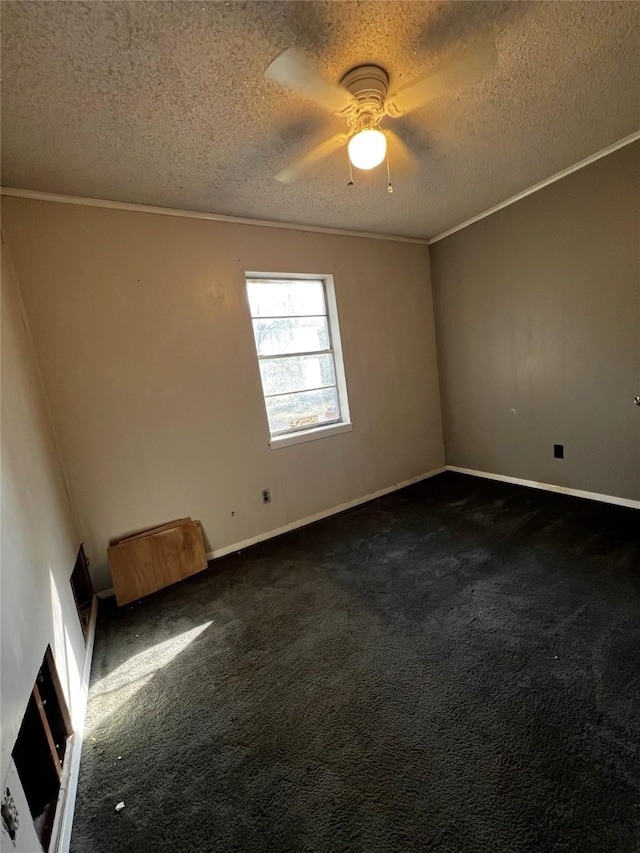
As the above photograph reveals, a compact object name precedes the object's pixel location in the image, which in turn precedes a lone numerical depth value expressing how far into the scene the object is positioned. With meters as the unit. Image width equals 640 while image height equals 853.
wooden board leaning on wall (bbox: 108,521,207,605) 2.30
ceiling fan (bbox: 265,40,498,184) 1.16
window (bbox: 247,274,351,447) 3.00
